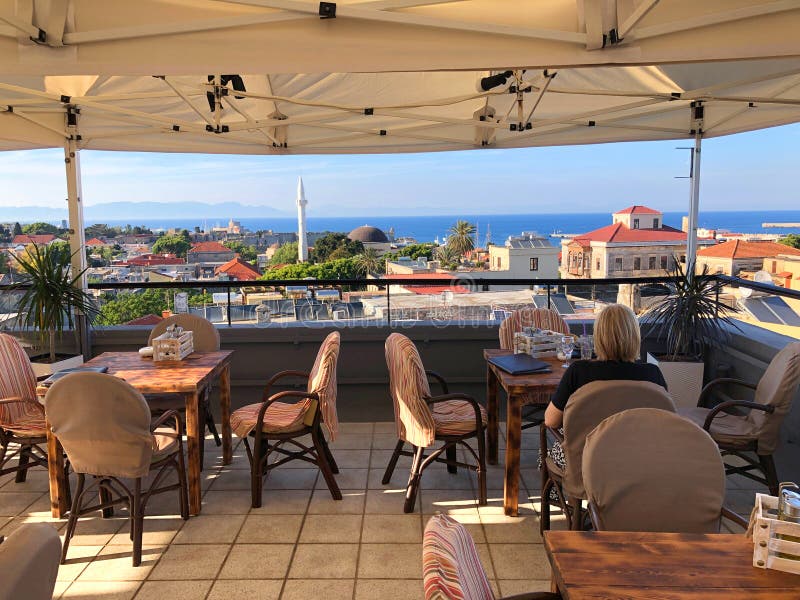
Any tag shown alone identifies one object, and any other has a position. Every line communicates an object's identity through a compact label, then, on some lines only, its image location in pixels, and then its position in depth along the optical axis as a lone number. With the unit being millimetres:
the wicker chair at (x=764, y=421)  3744
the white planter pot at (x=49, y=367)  5307
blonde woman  3074
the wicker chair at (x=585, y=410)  2840
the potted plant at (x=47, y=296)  5348
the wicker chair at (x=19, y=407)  4082
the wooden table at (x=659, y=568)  1612
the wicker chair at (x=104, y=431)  3346
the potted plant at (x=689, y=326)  5496
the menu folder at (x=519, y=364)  3980
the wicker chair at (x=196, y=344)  4765
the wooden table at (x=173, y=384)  3926
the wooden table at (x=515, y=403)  3787
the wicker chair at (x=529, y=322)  5004
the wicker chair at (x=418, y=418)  3830
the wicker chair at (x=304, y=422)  4066
